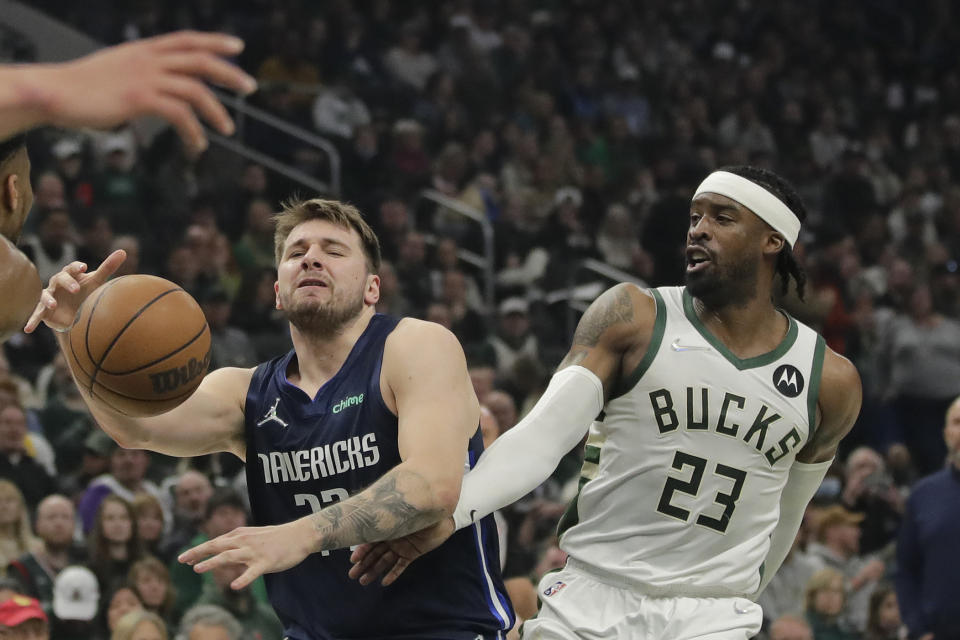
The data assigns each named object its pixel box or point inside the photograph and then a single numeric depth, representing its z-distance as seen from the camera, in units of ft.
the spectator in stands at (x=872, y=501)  29.04
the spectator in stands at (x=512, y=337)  33.94
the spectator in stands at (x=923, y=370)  35.94
